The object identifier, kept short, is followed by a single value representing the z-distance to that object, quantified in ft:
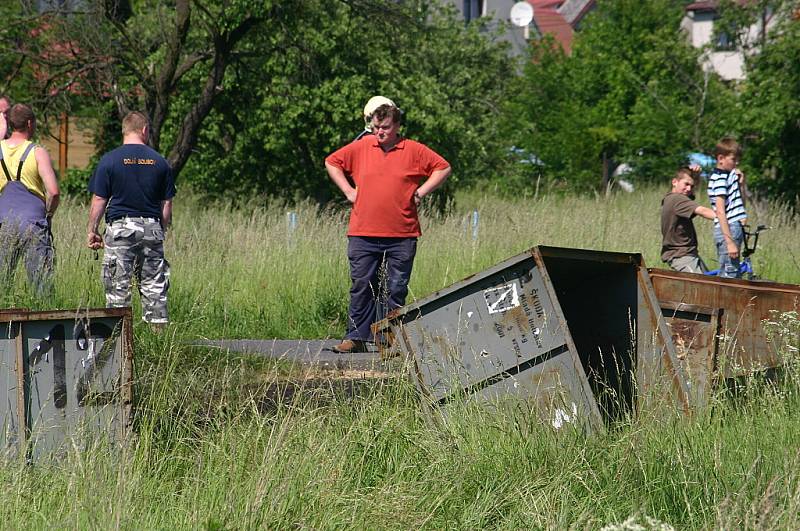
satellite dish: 398.85
